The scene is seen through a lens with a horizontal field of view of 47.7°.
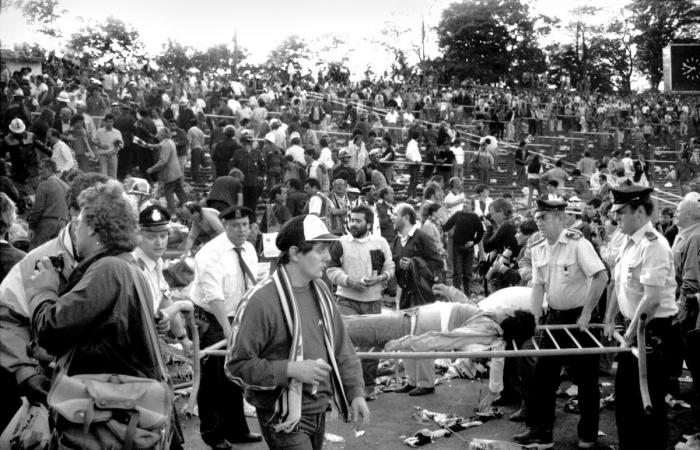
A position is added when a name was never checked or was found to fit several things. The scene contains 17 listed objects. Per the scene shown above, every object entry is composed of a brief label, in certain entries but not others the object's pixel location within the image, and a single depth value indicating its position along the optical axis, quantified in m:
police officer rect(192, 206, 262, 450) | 6.20
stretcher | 5.27
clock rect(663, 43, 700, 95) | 16.73
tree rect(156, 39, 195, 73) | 59.25
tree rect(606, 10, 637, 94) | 61.19
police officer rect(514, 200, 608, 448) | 6.38
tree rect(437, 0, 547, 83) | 60.62
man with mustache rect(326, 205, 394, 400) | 7.71
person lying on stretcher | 6.39
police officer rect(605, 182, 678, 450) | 5.84
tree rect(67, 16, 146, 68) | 50.12
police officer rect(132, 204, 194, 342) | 5.41
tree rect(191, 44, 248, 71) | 60.03
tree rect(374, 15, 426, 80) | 56.75
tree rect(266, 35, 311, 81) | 57.31
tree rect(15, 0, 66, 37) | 29.95
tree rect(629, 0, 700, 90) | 53.28
